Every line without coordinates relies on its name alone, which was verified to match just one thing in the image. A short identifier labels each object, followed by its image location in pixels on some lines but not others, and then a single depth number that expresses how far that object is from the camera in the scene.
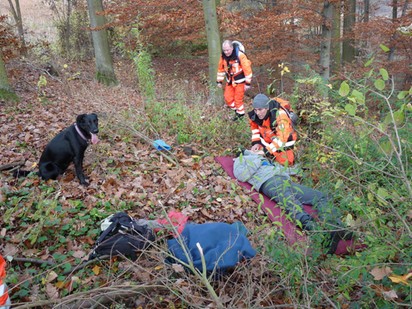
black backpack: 3.22
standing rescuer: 7.50
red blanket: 3.14
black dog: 4.60
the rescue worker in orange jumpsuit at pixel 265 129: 5.16
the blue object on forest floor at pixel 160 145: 5.59
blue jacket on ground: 2.97
